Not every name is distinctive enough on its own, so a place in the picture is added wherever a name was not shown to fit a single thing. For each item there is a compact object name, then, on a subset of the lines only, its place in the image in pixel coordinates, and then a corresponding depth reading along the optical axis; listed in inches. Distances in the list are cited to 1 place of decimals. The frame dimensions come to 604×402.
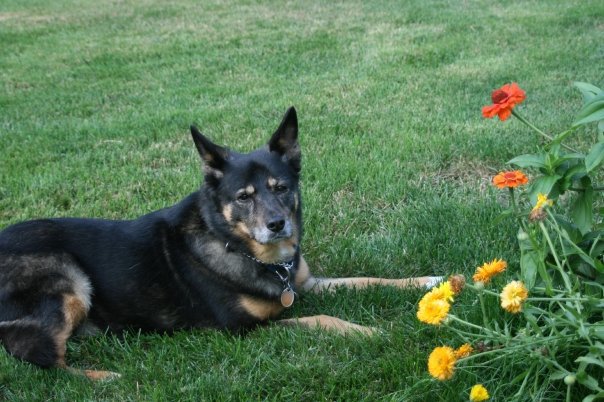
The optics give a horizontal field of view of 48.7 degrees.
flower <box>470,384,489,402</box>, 87.6
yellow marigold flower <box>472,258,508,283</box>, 101.3
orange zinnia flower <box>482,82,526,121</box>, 99.6
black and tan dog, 143.3
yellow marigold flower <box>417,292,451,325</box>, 90.9
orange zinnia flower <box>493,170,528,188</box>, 101.2
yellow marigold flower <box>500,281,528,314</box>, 88.8
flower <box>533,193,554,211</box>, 93.5
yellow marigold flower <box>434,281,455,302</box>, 92.7
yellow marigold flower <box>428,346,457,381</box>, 90.6
